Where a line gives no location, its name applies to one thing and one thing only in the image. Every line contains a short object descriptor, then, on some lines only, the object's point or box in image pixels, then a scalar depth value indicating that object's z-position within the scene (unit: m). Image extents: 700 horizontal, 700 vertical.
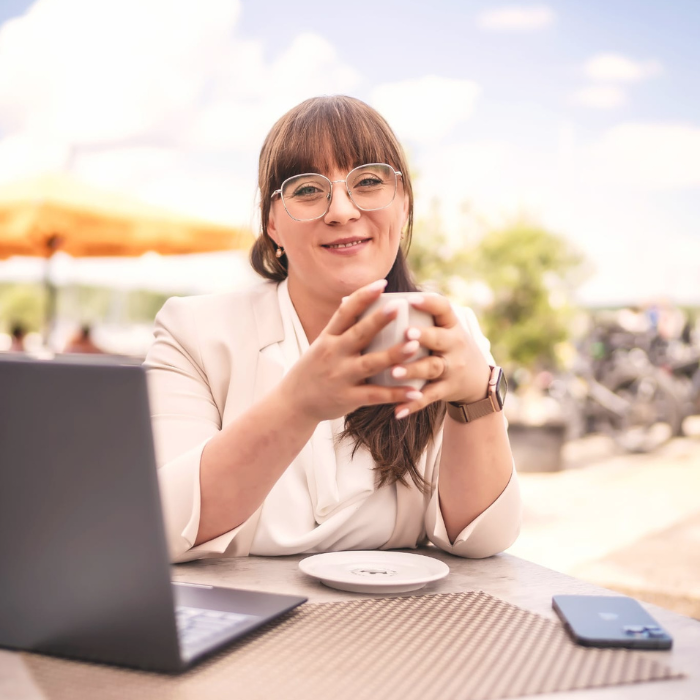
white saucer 1.00
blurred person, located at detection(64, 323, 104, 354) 5.84
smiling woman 1.17
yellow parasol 4.83
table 0.71
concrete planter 6.41
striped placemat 0.70
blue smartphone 0.82
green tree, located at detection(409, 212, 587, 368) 6.48
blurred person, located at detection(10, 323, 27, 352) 6.37
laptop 0.64
